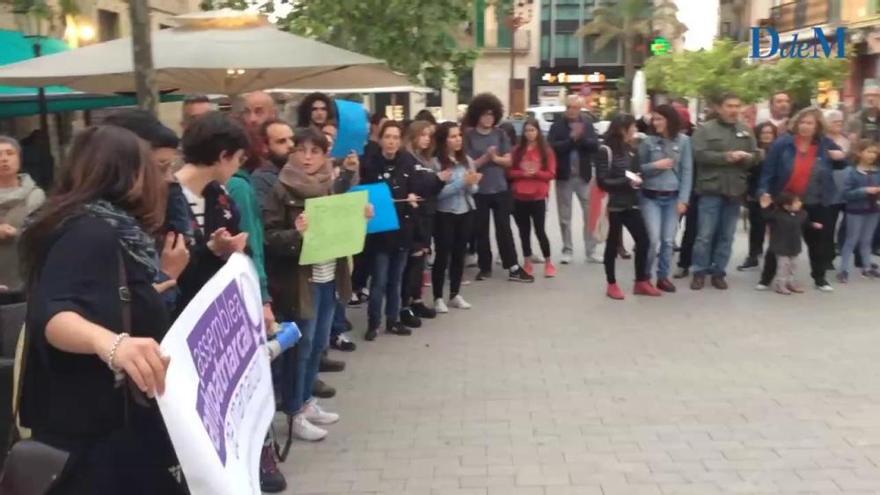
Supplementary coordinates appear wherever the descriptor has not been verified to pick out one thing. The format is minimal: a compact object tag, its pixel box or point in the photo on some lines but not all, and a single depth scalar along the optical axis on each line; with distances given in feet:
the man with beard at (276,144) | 17.31
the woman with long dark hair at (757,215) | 32.99
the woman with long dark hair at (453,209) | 27.81
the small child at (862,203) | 31.37
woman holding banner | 7.69
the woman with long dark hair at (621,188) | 28.84
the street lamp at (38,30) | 28.78
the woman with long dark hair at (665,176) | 29.27
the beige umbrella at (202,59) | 22.22
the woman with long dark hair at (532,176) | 32.37
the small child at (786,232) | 29.53
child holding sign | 16.67
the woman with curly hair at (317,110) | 22.97
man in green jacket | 29.78
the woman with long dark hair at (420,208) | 25.52
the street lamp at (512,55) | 167.07
